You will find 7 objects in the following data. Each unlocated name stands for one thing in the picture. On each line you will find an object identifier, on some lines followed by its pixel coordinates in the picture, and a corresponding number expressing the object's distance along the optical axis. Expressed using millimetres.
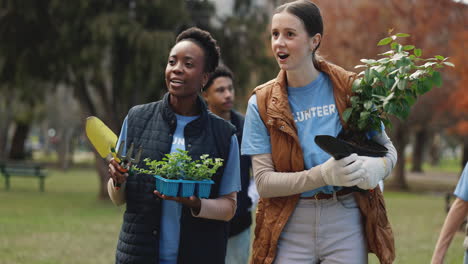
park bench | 23938
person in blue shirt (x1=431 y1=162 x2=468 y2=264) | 3500
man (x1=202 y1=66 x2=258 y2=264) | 5082
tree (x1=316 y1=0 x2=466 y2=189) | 23469
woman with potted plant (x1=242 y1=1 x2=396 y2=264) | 3066
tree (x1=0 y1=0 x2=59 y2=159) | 17031
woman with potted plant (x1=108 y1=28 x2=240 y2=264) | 3271
